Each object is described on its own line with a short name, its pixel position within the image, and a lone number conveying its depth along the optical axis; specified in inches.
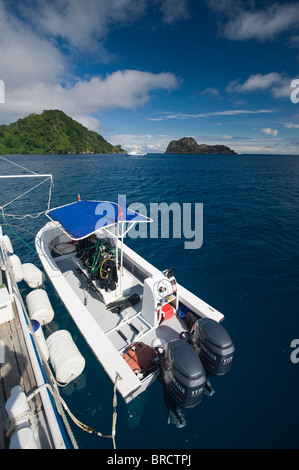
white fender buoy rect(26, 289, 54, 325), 226.4
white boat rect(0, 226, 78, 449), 102.6
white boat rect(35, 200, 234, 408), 147.6
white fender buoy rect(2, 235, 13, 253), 343.3
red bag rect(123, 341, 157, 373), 175.2
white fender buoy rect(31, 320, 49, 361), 181.3
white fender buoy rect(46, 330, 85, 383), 170.9
